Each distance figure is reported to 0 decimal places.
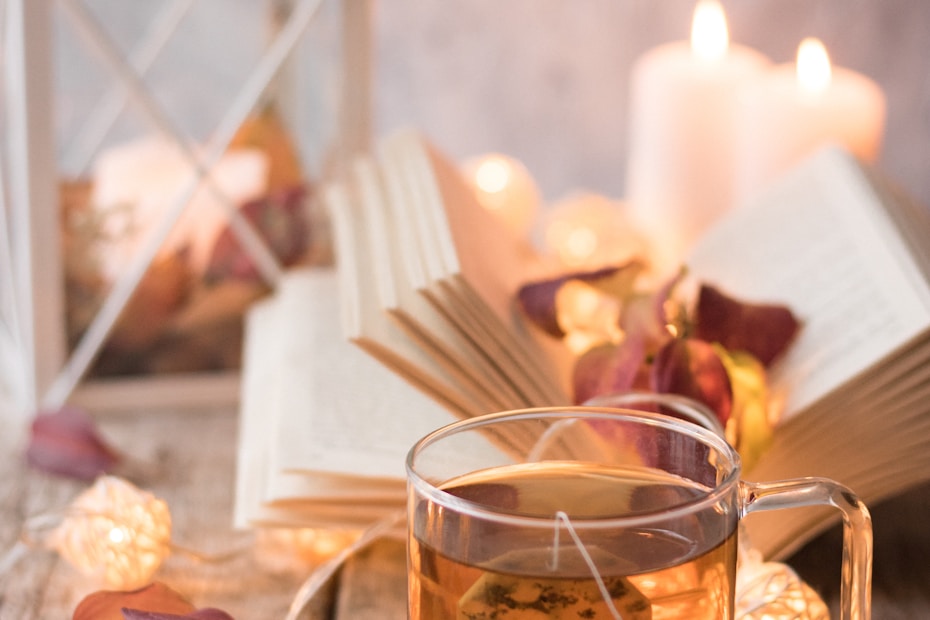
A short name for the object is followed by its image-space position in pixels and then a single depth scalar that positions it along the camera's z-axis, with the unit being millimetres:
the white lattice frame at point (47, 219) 912
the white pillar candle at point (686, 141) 1104
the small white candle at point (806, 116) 1035
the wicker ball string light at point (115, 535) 773
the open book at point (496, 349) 766
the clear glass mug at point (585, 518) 641
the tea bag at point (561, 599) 641
